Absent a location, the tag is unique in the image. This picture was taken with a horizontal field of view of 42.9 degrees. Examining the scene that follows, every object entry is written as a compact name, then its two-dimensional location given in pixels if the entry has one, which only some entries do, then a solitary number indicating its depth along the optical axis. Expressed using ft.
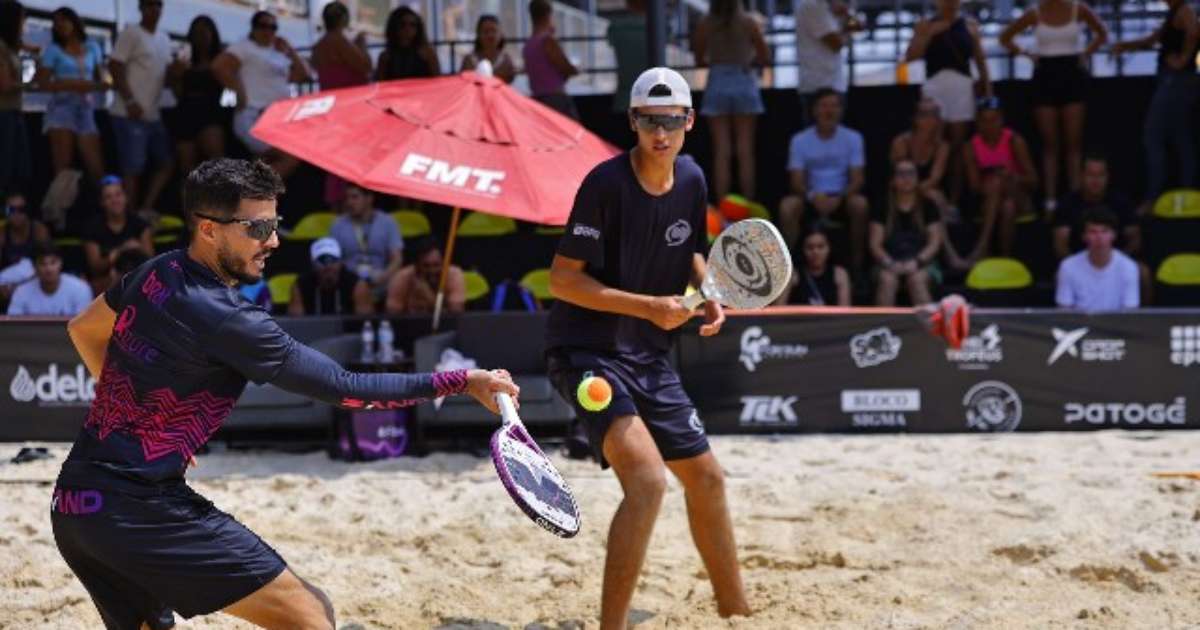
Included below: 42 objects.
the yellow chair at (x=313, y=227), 40.65
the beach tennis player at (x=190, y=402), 12.19
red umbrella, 28.19
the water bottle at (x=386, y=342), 30.14
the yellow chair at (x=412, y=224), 40.01
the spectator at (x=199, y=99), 41.01
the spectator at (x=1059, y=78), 38.42
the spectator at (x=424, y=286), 33.12
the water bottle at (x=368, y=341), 30.40
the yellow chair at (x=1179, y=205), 37.88
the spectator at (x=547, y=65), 39.63
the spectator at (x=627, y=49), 40.75
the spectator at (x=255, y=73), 39.96
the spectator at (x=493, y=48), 40.40
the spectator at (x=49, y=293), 34.22
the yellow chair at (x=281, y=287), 37.58
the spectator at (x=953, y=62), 38.55
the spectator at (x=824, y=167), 37.63
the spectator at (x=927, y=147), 37.63
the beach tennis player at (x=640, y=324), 16.01
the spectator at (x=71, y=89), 40.55
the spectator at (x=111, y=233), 37.42
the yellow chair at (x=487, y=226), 40.60
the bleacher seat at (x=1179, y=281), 35.29
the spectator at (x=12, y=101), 40.04
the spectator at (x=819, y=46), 39.11
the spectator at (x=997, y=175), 37.55
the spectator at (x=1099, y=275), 32.45
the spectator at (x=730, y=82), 38.55
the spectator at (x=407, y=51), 39.29
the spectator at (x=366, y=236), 36.58
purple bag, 29.12
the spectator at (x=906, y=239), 35.12
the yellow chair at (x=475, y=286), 36.50
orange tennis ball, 16.05
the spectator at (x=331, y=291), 34.30
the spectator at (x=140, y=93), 40.50
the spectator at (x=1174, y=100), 37.27
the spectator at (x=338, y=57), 39.58
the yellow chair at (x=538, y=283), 37.11
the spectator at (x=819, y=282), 33.96
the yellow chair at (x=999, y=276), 35.88
